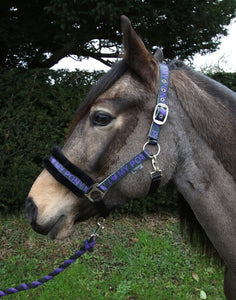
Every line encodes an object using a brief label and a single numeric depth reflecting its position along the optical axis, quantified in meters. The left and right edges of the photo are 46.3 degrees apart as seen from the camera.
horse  1.56
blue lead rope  1.72
